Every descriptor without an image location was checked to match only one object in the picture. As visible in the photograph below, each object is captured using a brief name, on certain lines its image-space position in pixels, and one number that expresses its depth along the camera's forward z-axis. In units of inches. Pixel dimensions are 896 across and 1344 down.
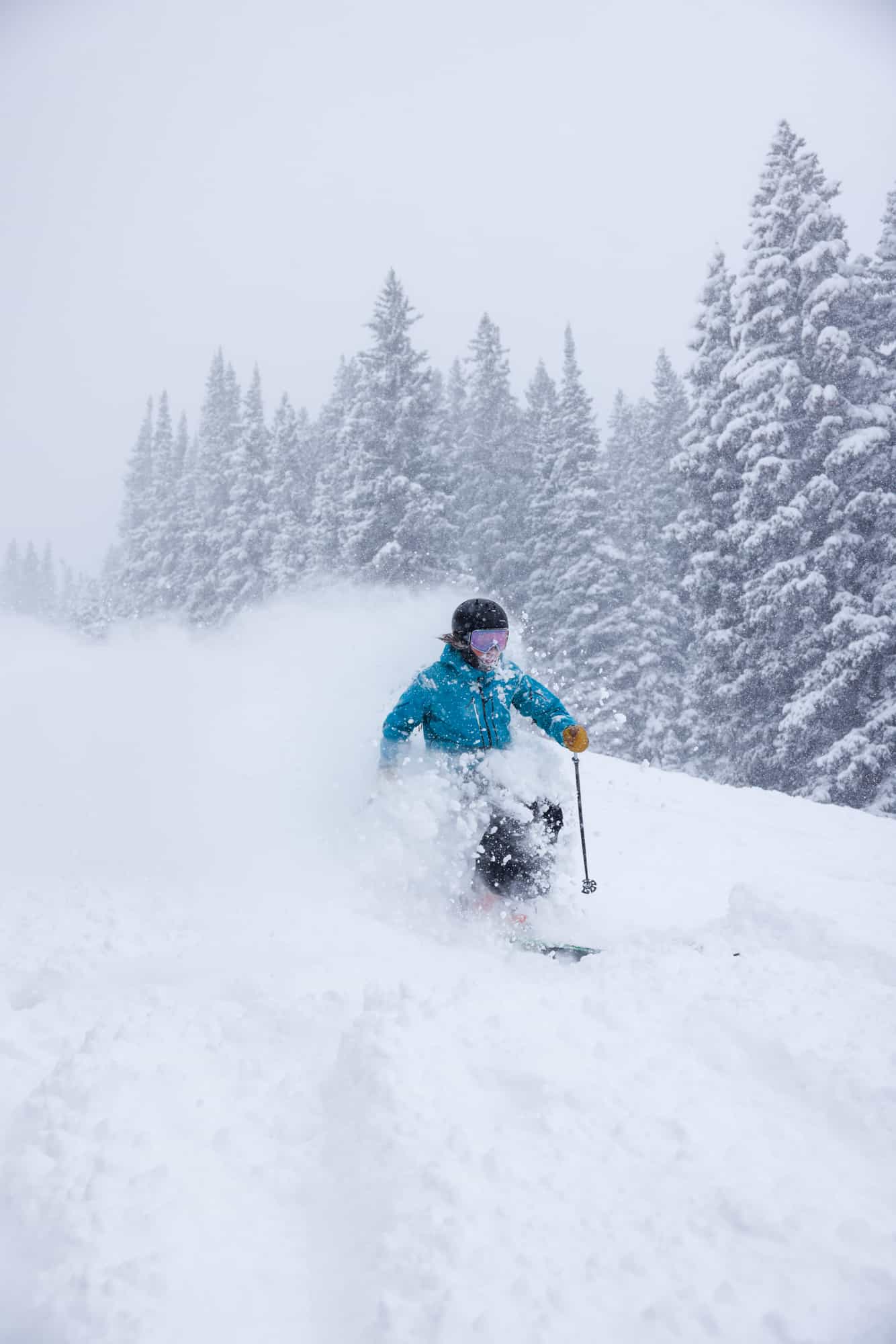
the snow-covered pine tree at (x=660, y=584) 932.6
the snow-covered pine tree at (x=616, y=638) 935.7
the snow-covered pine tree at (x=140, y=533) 1857.8
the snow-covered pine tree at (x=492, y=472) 1122.0
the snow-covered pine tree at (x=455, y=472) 999.0
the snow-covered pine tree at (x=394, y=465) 964.0
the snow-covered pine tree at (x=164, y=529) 1769.2
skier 217.8
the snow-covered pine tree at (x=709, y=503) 731.4
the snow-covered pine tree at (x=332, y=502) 1179.9
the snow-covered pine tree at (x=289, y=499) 1406.3
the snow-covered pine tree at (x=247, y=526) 1450.5
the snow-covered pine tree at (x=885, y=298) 646.5
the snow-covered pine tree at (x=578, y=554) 973.8
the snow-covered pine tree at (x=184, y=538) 1710.1
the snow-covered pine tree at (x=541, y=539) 1048.2
